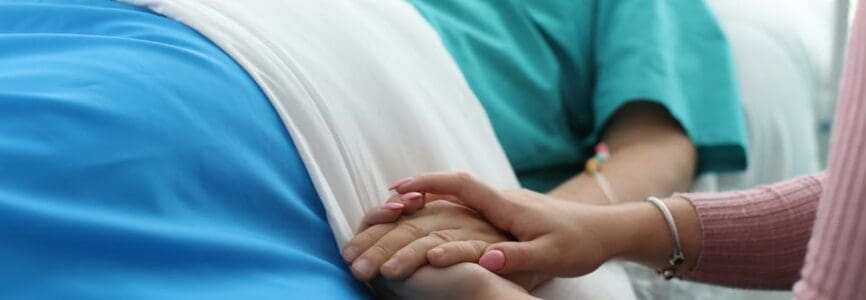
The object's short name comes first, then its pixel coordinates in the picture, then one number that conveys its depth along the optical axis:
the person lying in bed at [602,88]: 1.66
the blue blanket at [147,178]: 1.20
